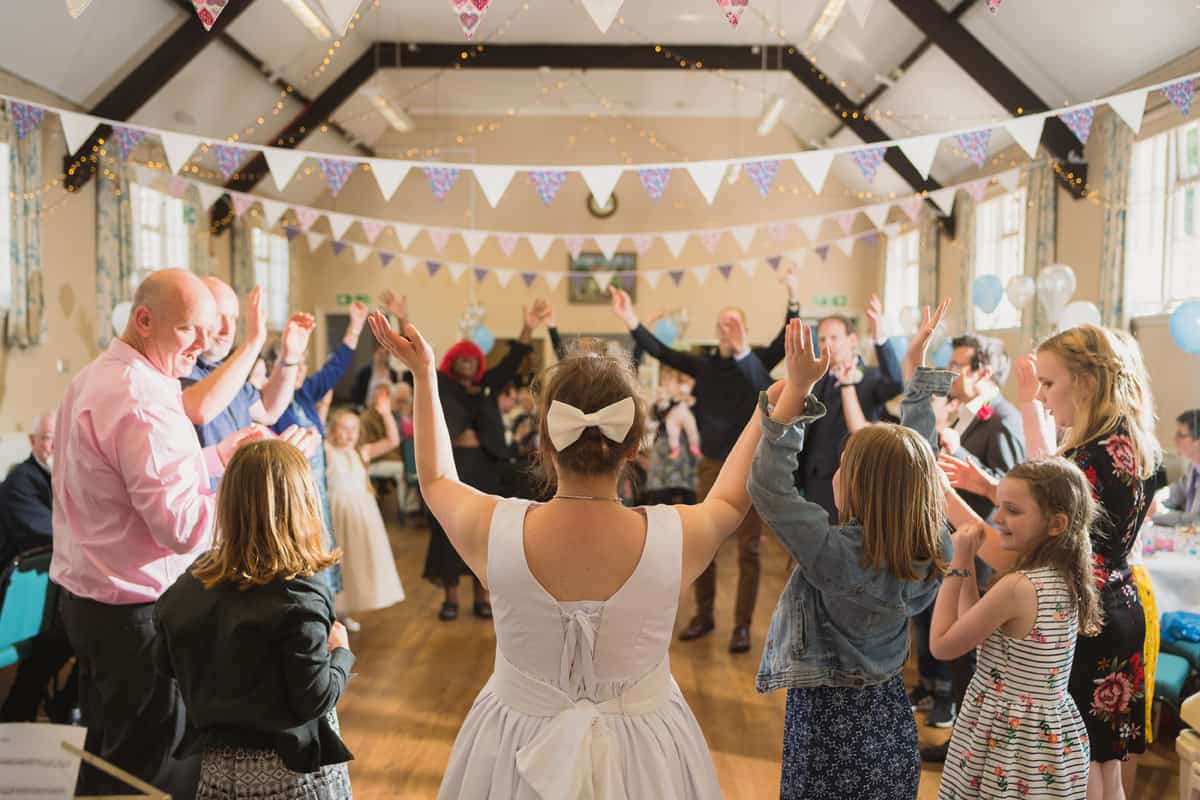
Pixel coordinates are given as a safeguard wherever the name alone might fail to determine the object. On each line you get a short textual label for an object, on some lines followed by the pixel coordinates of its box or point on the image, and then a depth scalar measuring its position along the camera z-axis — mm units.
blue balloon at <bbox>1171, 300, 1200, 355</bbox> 4750
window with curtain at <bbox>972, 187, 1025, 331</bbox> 9086
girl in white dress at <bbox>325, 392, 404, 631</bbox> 4367
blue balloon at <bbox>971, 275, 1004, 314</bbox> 7340
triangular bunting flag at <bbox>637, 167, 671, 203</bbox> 5305
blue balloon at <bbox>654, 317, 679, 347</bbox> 8844
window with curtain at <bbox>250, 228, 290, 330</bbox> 11609
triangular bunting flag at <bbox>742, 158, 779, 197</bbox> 5144
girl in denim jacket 1749
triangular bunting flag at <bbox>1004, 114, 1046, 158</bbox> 4038
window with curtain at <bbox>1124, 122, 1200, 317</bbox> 6344
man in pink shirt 1887
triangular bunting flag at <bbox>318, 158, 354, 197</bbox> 5261
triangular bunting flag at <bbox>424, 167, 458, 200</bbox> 5445
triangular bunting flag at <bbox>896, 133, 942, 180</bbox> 4324
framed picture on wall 12422
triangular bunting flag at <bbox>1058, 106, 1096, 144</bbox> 4156
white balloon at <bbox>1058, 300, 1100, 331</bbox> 5481
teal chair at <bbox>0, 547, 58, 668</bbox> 2730
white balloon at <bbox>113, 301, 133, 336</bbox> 7206
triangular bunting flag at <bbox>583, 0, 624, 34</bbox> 2678
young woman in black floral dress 2053
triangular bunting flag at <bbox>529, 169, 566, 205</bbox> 5457
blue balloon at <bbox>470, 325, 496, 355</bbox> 10500
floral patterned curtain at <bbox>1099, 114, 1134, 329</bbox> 6898
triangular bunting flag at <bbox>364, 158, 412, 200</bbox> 4812
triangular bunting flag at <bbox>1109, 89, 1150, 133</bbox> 3771
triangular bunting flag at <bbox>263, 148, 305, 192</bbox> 4756
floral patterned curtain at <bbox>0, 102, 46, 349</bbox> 6719
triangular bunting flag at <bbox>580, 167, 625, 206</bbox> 4793
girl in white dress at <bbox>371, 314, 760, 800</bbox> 1367
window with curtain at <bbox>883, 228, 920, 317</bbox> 11750
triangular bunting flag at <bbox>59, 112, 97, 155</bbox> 4285
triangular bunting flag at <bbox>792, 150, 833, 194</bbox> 4645
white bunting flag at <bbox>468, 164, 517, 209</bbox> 4926
